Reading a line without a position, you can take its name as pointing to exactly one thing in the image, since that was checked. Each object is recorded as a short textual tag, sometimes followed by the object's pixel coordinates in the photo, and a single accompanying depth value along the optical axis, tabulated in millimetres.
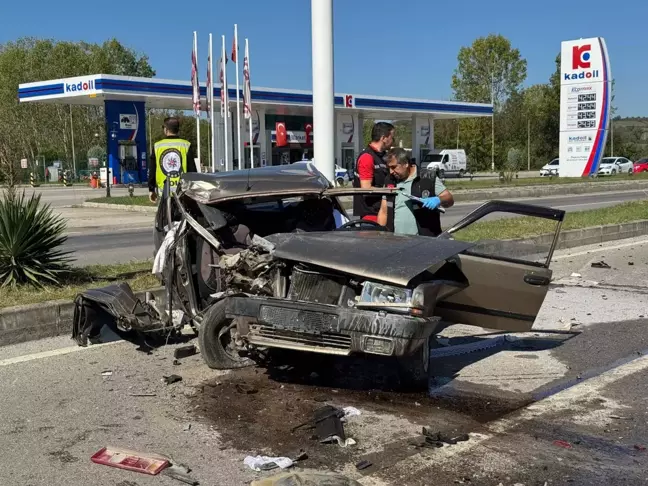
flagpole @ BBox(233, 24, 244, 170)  25562
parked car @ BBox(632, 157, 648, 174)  57231
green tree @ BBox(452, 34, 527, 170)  70500
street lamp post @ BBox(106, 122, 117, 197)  39847
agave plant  7469
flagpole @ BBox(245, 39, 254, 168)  26391
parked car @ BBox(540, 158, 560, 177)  52066
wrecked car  4447
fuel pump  40969
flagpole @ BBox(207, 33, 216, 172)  26642
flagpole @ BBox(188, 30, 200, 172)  25422
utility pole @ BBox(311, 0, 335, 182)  11016
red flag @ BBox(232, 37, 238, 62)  25925
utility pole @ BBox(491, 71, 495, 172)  65875
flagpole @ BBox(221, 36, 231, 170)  25781
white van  53031
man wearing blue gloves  6176
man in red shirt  6750
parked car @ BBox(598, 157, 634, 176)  51375
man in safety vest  8469
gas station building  38781
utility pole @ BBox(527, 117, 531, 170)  70250
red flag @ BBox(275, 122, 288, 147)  46250
